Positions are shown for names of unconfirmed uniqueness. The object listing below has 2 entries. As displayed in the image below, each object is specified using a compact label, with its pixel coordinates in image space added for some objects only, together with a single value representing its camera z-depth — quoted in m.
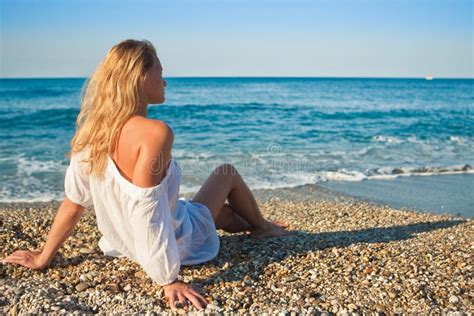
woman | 3.17
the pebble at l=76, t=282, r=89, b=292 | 3.59
